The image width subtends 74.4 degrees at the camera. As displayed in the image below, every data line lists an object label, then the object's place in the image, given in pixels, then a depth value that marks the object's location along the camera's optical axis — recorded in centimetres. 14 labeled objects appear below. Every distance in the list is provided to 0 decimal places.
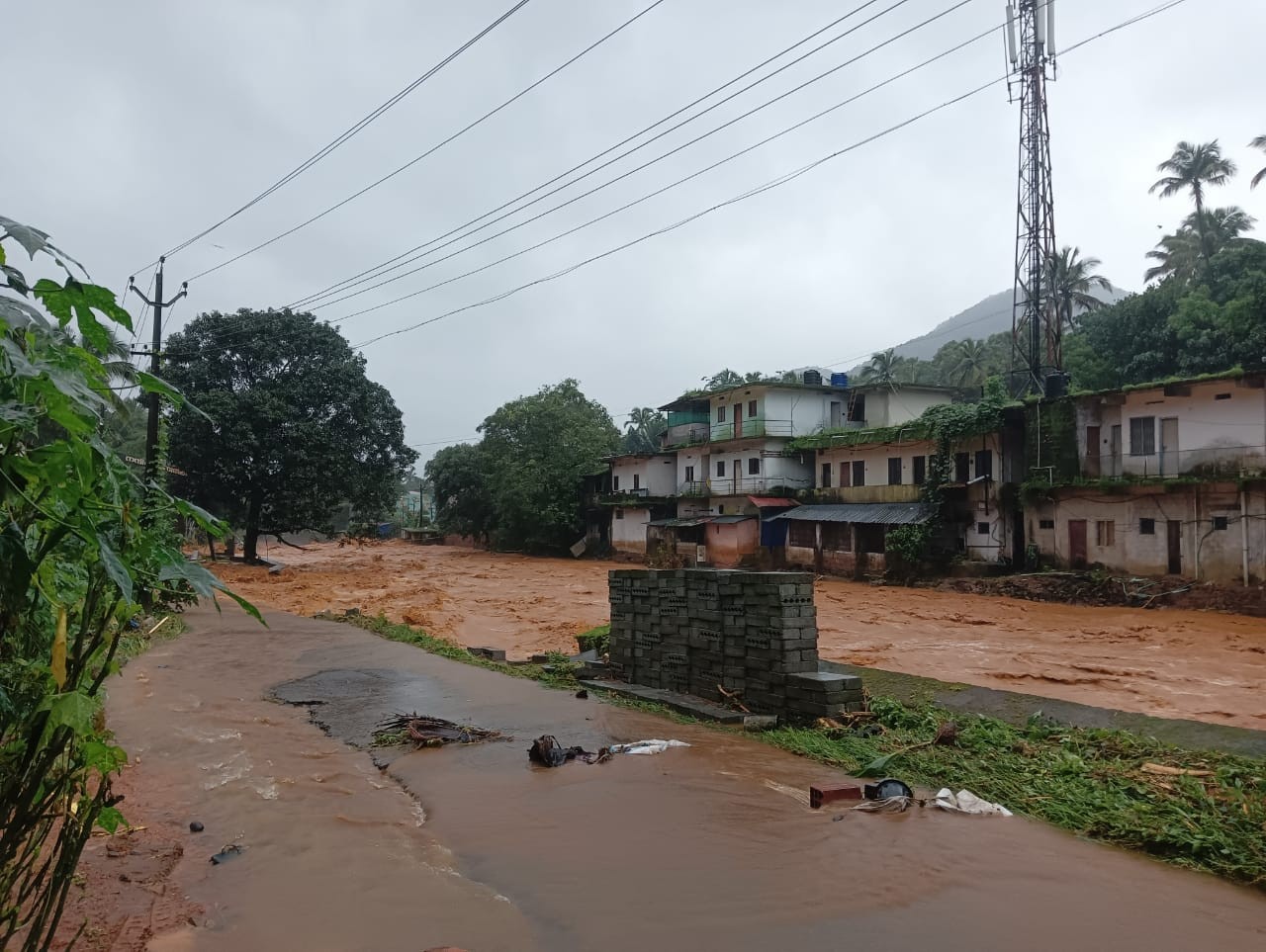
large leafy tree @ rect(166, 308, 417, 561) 3619
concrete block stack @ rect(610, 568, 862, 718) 933
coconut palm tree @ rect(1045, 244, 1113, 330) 4838
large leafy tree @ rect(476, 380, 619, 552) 5103
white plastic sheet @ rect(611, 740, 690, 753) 857
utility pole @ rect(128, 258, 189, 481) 1911
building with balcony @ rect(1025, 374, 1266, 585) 2366
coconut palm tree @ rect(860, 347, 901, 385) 5988
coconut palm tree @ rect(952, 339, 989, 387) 5369
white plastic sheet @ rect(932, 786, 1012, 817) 668
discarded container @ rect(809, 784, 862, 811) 690
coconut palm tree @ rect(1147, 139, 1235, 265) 4272
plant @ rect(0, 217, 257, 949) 192
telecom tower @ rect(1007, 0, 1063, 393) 3005
